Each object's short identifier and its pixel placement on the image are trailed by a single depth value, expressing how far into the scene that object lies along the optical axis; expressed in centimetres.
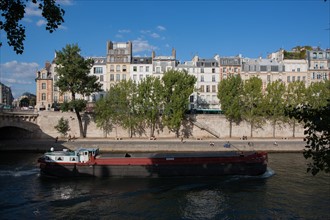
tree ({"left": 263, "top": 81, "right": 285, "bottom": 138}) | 6512
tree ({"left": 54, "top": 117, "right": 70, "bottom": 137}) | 6234
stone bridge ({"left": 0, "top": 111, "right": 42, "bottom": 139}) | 5822
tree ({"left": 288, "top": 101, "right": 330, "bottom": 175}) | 891
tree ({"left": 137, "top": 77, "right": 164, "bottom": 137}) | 6294
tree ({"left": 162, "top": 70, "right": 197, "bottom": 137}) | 6269
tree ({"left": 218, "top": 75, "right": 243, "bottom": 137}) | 6488
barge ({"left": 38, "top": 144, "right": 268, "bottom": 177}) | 3650
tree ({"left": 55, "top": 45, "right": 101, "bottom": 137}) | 5766
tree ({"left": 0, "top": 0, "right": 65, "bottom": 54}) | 1157
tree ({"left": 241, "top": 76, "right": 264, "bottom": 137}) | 6556
